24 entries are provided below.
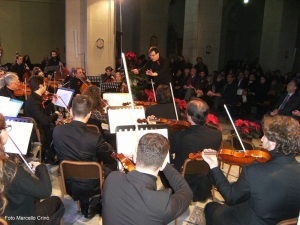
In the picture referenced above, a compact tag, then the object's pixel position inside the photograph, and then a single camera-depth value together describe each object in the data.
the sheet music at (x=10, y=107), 2.89
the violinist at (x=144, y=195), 1.29
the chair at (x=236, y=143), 3.01
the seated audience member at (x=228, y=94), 6.50
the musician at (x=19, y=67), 8.10
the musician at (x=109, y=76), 6.76
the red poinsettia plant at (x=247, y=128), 4.23
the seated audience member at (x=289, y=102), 4.77
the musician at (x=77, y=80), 5.62
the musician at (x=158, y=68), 4.86
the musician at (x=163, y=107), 3.48
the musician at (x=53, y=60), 8.68
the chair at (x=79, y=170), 2.19
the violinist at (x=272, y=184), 1.53
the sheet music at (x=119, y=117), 2.96
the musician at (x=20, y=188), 1.50
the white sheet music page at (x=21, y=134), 2.36
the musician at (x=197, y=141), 2.51
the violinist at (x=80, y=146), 2.33
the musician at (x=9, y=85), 3.96
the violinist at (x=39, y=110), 3.44
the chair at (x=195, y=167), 2.39
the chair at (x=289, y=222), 1.45
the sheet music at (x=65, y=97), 4.07
